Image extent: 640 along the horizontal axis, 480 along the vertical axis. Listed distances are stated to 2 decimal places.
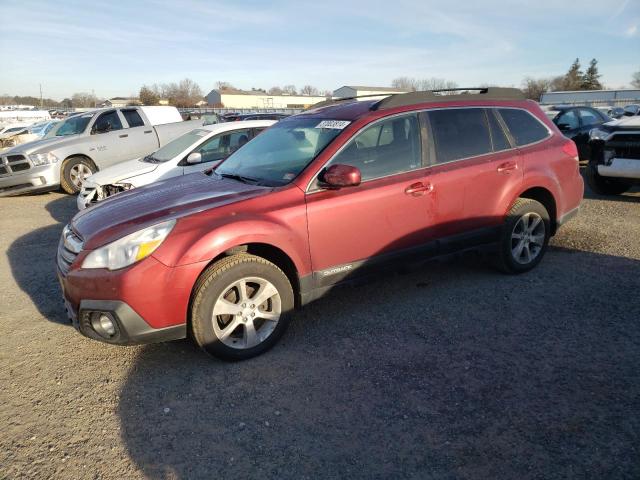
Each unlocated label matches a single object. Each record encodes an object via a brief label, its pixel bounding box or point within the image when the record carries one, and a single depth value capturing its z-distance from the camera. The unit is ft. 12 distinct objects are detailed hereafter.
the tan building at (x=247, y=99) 283.18
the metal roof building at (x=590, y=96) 159.18
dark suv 38.04
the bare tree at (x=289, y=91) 359.01
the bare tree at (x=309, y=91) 367.45
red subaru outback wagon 10.11
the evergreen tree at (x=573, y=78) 264.31
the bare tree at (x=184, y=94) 247.11
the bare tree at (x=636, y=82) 293.84
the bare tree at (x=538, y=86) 262.88
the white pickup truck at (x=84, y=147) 33.40
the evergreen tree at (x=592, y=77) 267.41
